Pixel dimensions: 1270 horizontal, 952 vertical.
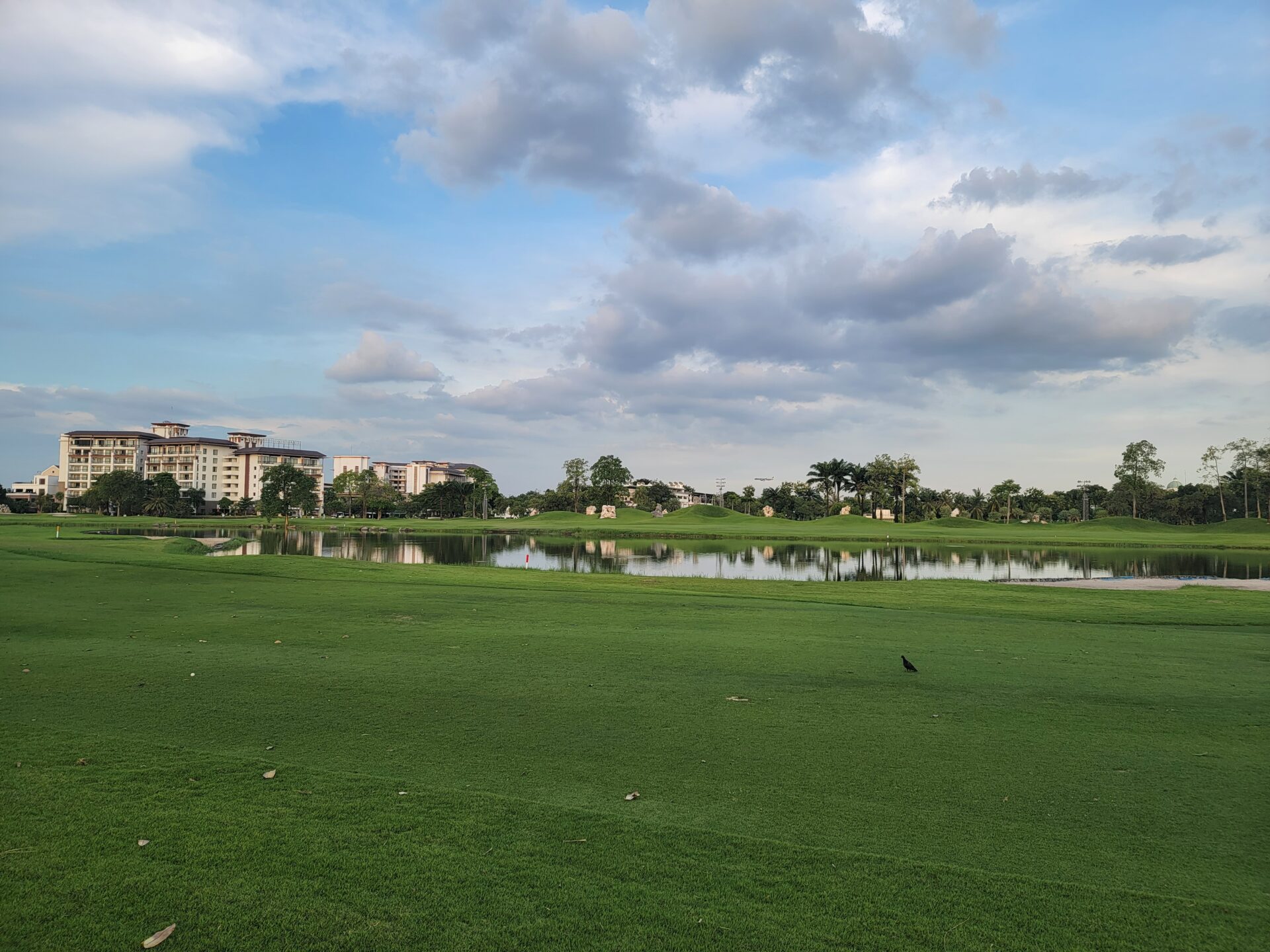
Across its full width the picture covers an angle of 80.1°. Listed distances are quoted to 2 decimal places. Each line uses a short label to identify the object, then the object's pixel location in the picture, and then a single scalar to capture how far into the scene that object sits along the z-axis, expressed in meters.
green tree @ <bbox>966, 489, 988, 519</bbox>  116.94
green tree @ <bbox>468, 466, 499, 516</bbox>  122.06
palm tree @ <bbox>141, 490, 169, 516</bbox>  113.75
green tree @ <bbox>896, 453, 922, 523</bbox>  104.75
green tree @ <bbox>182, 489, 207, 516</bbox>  123.79
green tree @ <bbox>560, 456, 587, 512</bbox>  126.81
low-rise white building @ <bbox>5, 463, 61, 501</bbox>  161.75
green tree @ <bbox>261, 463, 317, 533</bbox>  79.31
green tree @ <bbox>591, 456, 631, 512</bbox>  124.81
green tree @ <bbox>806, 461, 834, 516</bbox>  111.62
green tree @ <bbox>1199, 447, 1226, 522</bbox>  101.69
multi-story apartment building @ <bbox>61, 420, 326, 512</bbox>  148.12
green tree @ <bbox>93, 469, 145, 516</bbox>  109.94
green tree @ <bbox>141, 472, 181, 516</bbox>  114.14
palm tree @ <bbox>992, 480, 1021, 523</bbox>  106.00
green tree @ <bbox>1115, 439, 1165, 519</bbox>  106.31
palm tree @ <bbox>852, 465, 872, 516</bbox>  109.25
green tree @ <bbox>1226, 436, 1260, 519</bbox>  99.94
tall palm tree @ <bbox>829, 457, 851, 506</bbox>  110.56
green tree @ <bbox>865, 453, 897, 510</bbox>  107.12
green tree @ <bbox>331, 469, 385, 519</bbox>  123.62
